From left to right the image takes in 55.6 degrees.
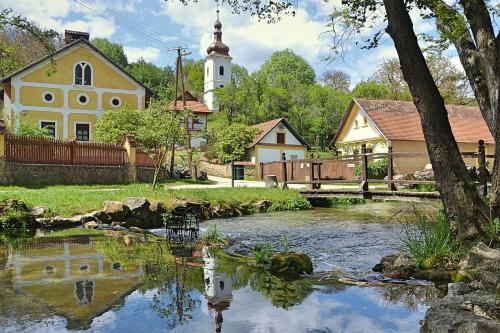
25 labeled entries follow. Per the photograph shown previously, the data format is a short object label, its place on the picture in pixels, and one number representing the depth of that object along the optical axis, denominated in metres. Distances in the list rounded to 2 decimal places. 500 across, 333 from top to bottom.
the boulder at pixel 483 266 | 4.96
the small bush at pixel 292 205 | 17.70
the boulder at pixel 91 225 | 12.16
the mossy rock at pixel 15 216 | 11.56
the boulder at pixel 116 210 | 12.83
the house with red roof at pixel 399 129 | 34.09
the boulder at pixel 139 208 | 13.02
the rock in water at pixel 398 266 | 6.71
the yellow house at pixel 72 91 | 35.38
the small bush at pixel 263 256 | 7.54
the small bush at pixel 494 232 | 6.69
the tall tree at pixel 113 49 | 78.06
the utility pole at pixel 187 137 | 28.00
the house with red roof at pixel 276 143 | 40.28
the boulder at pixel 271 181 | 22.55
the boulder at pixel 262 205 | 17.12
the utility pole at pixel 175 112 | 21.33
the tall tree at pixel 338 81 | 68.00
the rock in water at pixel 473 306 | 3.62
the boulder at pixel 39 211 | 12.45
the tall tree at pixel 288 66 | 73.69
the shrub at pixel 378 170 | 32.31
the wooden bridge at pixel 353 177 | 12.92
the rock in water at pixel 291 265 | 6.91
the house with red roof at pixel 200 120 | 50.34
